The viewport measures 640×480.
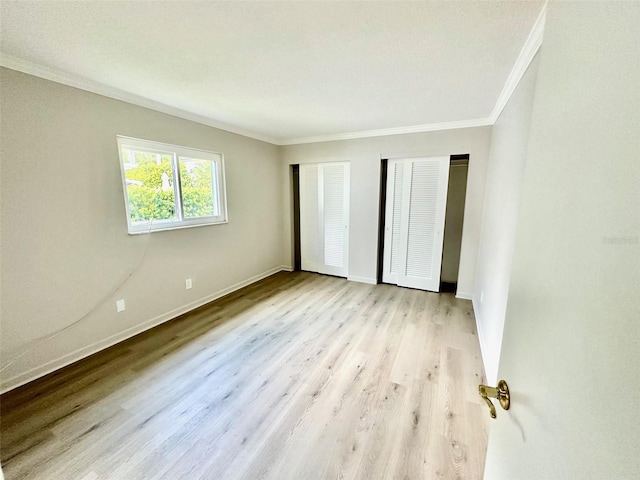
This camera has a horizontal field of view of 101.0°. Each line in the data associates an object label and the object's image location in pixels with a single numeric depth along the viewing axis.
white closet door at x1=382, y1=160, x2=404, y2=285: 3.93
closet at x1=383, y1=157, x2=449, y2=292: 3.67
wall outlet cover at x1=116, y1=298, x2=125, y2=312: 2.57
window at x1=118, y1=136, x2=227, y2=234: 2.63
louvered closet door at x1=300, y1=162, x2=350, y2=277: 4.39
